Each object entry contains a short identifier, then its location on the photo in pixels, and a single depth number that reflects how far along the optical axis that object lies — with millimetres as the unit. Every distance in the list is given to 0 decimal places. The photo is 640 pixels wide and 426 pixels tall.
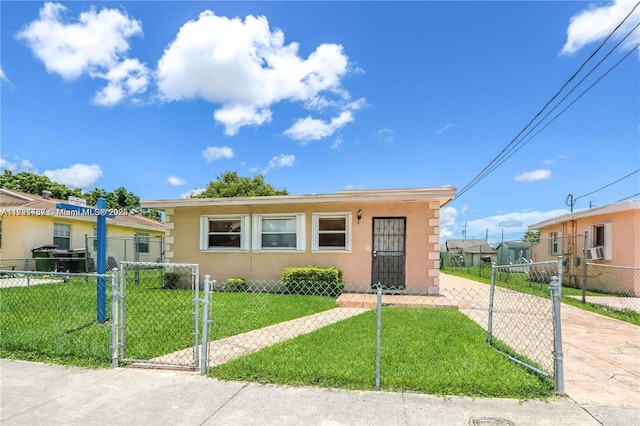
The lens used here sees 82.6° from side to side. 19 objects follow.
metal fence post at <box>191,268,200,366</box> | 4186
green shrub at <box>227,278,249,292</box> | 11336
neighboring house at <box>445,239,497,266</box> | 30109
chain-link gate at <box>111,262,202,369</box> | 4329
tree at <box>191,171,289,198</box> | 35375
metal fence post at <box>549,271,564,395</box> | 3531
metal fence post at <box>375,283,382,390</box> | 3654
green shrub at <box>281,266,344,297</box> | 10398
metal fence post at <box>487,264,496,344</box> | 4969
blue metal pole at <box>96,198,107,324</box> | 6238
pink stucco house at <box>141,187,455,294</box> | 10719
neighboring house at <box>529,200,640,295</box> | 11797
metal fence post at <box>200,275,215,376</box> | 4031
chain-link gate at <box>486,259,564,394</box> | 3611
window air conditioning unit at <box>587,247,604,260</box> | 13168
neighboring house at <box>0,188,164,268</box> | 15391
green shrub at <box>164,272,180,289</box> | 12062
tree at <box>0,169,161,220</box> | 30828
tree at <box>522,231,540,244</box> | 35369
